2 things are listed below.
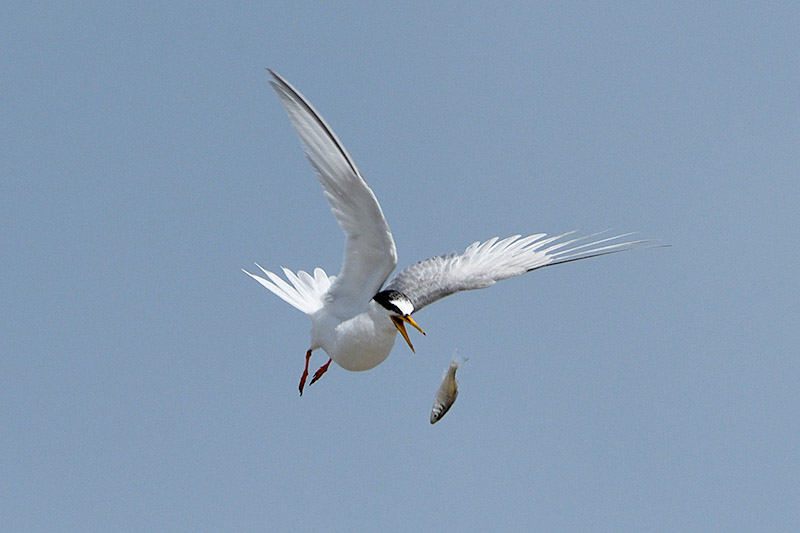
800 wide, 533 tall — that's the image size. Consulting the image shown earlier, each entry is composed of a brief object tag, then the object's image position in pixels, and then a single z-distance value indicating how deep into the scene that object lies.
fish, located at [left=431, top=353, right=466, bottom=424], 19.45
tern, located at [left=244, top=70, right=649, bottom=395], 16.95
